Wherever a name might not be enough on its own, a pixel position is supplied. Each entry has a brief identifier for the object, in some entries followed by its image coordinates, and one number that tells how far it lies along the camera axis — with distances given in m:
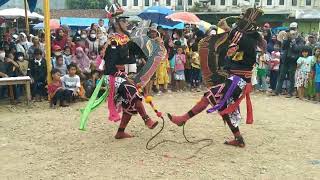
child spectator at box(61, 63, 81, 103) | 9.56
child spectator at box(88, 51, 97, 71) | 10.61
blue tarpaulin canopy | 26.18
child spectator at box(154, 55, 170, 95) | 11.17
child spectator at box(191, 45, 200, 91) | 11.61
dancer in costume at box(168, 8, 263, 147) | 6.20
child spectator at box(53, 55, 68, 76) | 9.97
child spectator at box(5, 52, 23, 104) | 9.84
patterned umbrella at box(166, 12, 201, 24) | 14.79
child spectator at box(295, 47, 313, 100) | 10.65
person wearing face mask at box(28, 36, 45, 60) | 10.40
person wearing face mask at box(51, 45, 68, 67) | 10.05
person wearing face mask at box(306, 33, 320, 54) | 11.31
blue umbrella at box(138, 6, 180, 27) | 15.57
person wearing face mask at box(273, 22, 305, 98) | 10.87
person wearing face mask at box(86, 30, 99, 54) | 11.16
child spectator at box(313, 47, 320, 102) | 10.47
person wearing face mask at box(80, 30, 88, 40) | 11.27
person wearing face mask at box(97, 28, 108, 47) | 11.30
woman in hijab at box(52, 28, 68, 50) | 11.03
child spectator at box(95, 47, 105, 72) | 8.67
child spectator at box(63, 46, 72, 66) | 10.27
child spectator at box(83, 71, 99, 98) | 10.21
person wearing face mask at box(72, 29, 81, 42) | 11.70
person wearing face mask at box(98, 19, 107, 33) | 11.90
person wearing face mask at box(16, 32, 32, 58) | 10.75
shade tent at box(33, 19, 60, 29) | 18.85
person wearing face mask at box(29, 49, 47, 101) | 10.08
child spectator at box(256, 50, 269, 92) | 11.54
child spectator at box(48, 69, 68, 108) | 9.37
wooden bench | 9.19
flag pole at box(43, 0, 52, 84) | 9.00
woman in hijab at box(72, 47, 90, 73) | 10.52
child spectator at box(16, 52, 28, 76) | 10.04
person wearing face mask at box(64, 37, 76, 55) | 10.66
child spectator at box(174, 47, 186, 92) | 11.39
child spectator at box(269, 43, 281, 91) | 11.46
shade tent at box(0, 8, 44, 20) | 20.57
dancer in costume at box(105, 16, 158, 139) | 6.39
